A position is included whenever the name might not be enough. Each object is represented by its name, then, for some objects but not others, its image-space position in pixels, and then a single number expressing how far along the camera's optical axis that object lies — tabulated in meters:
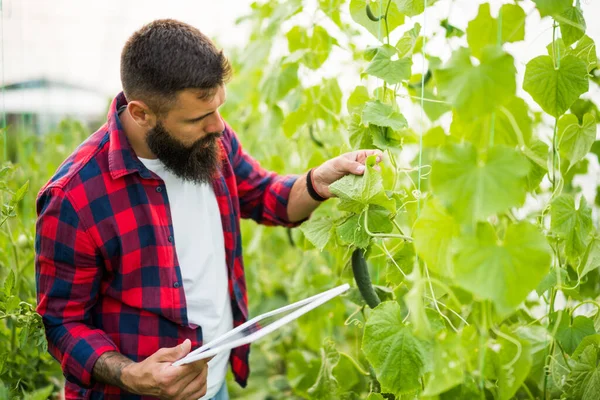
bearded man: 1.28
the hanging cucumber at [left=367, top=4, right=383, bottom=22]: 1.19
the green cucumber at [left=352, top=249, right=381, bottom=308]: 1.26
